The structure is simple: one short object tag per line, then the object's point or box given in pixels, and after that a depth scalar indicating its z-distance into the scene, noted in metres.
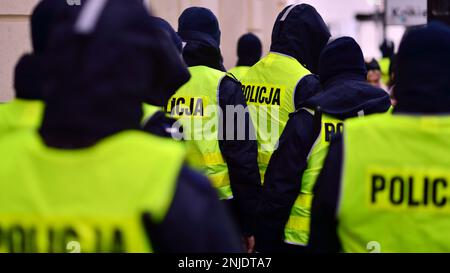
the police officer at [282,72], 9.33
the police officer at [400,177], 4.92
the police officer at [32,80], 5.25
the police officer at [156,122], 5.65
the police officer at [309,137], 7.38
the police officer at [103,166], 3.48
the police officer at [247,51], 16.18
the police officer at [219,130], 8.60
